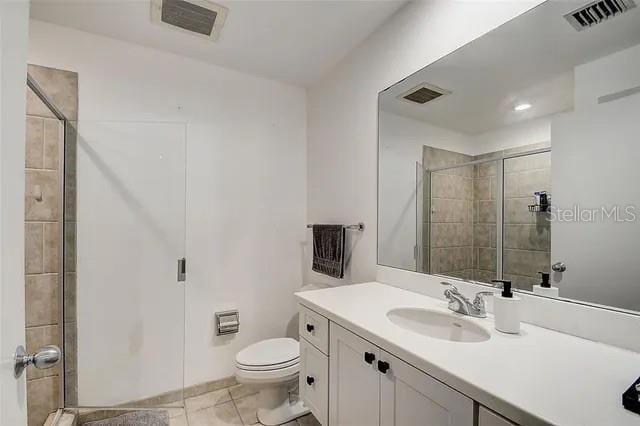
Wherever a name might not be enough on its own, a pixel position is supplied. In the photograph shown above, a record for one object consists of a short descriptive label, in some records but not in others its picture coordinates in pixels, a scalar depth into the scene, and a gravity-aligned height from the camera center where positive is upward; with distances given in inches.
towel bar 75.4 -3.5
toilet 65.7 -37.0
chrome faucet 45.4 -14.2
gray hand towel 79.9 -10.5
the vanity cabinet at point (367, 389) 29.5 -22.7
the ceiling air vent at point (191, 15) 61.7 +43.9
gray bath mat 68.6 -49.5
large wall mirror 35.6 +9.1
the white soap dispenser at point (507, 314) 38.9 -13.3
